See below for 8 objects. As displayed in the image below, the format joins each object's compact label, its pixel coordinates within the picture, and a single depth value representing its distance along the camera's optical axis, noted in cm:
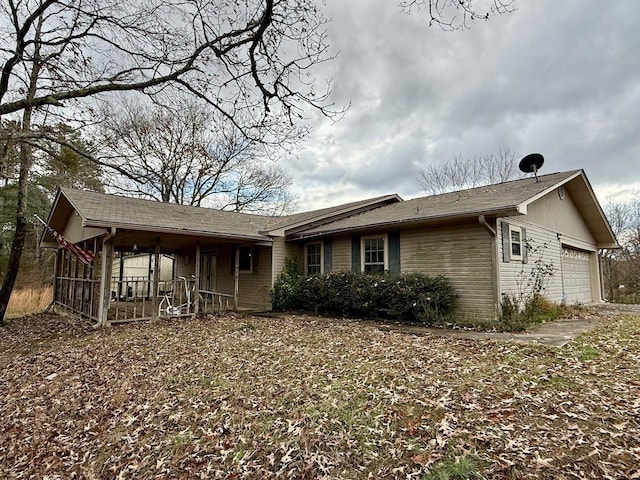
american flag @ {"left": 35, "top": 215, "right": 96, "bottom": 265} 957
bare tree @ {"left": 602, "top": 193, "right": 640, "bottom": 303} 1647
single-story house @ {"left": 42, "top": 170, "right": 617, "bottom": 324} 854
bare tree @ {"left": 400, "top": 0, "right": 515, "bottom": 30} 410
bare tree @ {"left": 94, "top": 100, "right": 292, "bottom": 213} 1805
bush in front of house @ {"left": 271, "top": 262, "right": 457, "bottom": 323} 866
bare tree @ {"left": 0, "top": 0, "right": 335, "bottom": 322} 584
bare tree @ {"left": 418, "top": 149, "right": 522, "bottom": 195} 2362
